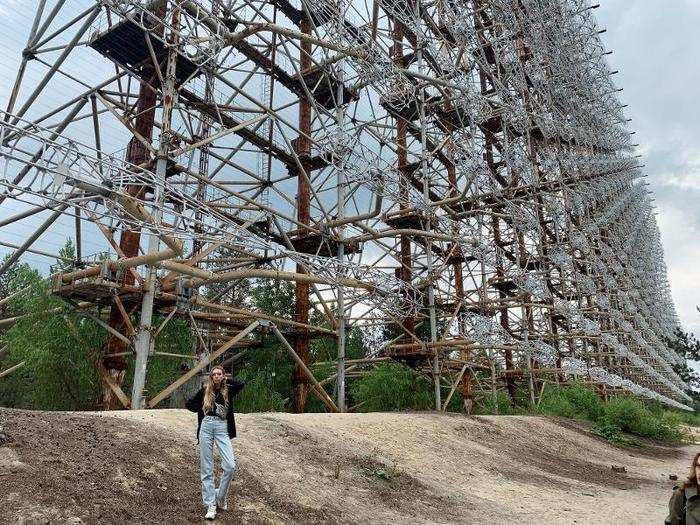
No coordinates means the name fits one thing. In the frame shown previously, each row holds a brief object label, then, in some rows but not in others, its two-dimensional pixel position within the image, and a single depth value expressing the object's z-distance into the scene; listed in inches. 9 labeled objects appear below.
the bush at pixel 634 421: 881.5
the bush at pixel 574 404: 879.1
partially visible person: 147.6
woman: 216.8
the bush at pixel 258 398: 608.1
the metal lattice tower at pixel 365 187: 450.3
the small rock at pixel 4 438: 219.6
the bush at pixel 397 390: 762.8
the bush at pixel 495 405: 873.2
